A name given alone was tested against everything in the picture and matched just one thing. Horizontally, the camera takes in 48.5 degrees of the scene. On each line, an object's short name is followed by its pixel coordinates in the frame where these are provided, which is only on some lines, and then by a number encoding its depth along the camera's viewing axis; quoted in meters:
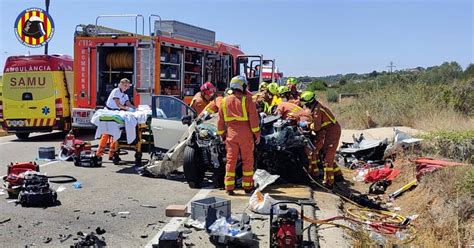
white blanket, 9.88
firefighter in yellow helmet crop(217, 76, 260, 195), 7.72
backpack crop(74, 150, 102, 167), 10.19
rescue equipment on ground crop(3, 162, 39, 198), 7.30
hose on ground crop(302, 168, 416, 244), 6.16
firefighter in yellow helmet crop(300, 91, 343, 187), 8.73
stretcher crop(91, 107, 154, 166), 9.89
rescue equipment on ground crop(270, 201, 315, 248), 4.88
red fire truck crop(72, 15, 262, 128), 13.18
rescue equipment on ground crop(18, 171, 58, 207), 6.77
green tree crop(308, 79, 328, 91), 51.89
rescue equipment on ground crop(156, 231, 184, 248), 4.73
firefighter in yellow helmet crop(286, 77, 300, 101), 12.10
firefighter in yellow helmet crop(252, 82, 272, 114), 11.32
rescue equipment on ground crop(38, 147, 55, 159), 10.94
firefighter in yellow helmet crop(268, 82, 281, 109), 11.71
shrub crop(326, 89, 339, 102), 36.53
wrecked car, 8.29
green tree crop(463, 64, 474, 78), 38.48
